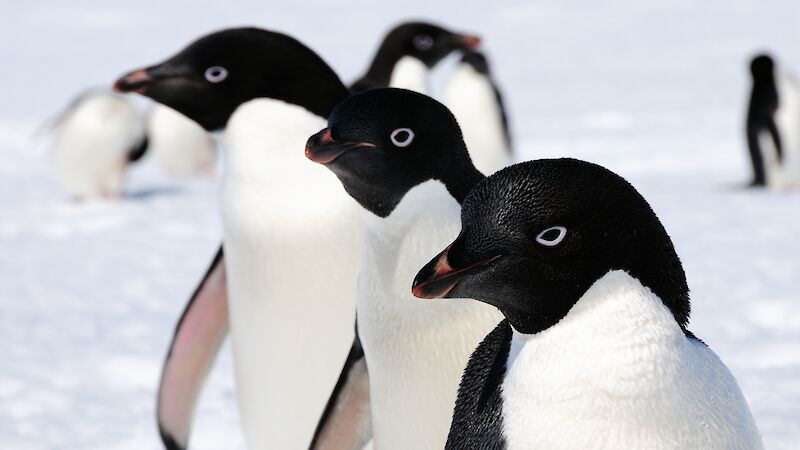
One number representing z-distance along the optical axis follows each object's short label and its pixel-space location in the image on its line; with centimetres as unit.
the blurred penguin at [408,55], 1125
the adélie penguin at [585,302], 304
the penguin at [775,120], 1705
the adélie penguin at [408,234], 404
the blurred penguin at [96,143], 1714
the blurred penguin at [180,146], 2134
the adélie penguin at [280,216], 520
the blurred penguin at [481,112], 1301
